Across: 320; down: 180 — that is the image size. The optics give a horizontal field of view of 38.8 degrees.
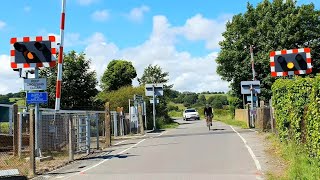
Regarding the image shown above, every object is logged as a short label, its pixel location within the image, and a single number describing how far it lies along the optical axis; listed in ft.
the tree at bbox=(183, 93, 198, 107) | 394.42
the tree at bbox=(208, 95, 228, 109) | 316.52
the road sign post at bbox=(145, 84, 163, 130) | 117.80
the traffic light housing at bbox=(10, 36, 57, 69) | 48.75
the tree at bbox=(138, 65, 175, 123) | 201.14
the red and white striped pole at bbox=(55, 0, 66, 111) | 58.59
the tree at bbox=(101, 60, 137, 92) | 212.43
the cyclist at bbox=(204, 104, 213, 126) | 99.91
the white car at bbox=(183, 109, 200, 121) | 207.00
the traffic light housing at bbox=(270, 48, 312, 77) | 50.49
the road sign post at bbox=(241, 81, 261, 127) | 100.78
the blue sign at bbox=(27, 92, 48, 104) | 47.57
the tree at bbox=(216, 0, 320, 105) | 151.64
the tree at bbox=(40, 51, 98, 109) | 116.78
